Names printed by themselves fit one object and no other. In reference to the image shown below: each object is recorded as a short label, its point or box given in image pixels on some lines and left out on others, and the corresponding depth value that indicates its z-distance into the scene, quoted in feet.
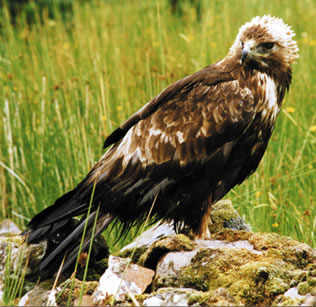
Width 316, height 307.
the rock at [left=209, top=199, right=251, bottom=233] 24.10
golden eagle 22.44
